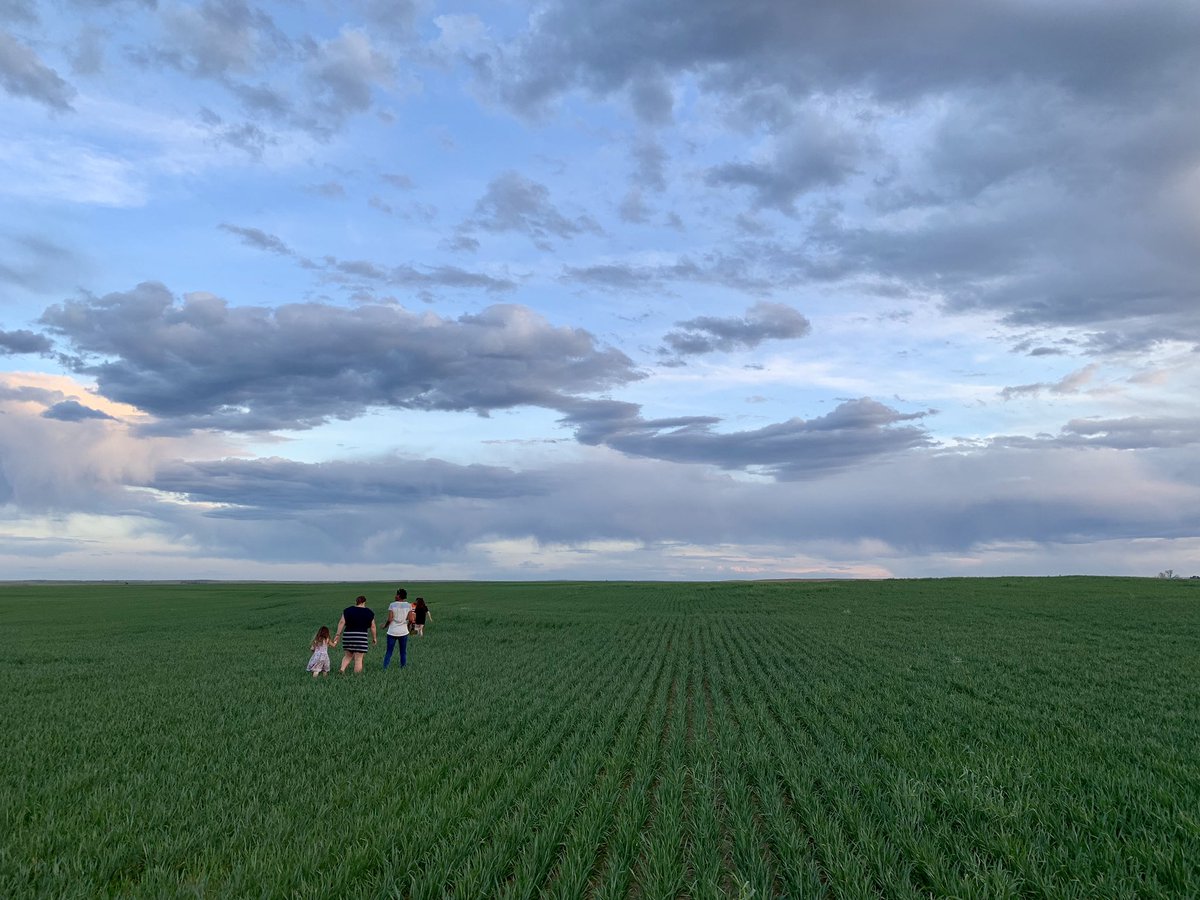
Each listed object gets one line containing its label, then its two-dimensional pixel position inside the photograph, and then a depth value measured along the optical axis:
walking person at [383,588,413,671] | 21.84
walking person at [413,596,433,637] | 27.41
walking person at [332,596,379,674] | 20.20
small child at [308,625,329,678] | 19.55
